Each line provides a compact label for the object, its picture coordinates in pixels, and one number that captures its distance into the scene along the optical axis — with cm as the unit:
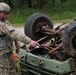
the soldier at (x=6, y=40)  523
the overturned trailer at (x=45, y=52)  512
